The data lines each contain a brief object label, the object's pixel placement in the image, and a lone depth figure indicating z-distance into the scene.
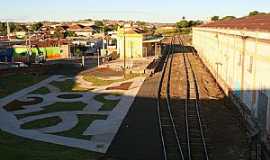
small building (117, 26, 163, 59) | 50.46
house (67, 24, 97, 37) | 105.04
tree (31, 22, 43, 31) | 131.93
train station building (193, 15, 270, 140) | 15.89
